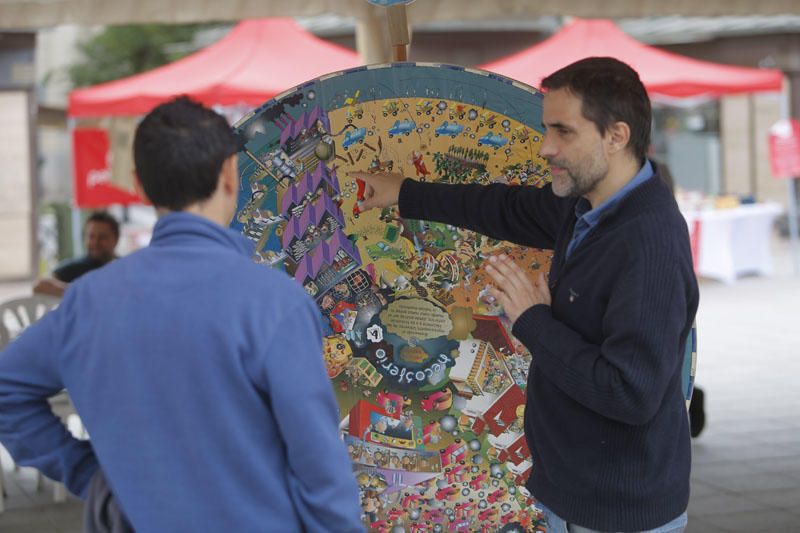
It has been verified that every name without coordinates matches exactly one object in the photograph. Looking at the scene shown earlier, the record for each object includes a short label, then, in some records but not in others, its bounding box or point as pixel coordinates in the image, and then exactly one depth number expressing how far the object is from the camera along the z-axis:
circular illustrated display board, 2.75
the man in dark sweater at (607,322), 1.94
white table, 12.14
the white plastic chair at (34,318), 5.21
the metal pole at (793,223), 12.80
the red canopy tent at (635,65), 9.23
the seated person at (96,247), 6.50
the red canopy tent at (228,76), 7.95
